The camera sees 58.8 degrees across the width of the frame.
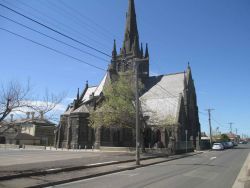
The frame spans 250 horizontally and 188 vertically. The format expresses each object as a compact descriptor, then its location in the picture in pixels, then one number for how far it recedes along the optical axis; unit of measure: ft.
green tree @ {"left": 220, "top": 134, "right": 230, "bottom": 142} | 272.47
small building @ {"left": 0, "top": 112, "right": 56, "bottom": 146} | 199.96
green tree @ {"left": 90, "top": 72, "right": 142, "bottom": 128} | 89.10
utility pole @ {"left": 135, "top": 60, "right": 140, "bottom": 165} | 56.93
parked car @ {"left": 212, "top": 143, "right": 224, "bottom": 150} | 140.82
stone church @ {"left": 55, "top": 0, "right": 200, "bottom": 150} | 130.53
